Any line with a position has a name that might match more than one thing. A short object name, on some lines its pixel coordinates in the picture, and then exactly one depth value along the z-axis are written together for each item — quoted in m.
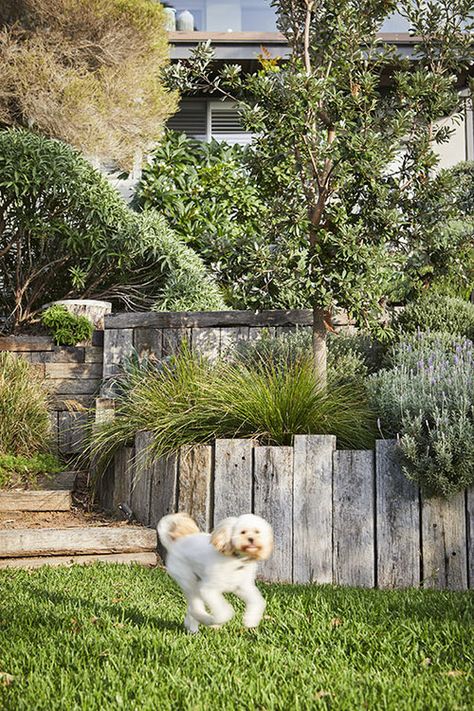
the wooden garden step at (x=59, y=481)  6.89
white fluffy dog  3.04
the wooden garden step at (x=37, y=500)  6.35
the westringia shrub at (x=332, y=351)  6.67
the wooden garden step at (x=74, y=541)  5.36
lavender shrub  4.80
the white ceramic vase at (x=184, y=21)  15.11
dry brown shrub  9.84
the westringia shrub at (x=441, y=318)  7.47
